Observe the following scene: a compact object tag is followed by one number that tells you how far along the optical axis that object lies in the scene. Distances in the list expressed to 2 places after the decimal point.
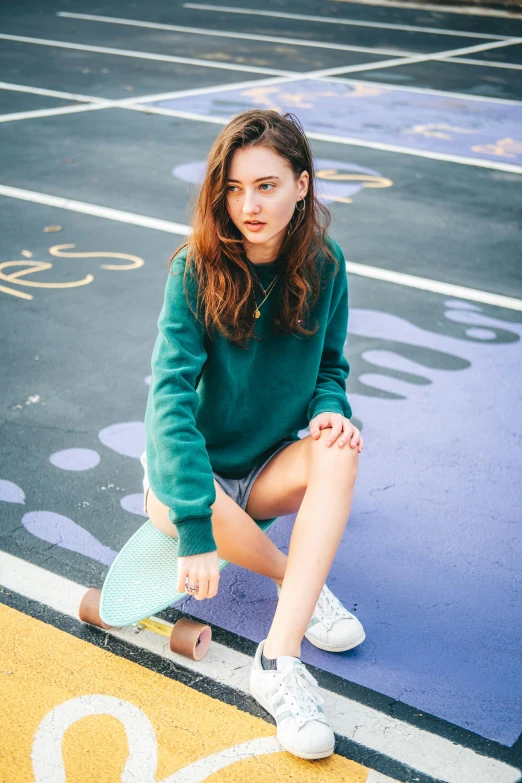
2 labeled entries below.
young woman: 2.19
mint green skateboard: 2.33
